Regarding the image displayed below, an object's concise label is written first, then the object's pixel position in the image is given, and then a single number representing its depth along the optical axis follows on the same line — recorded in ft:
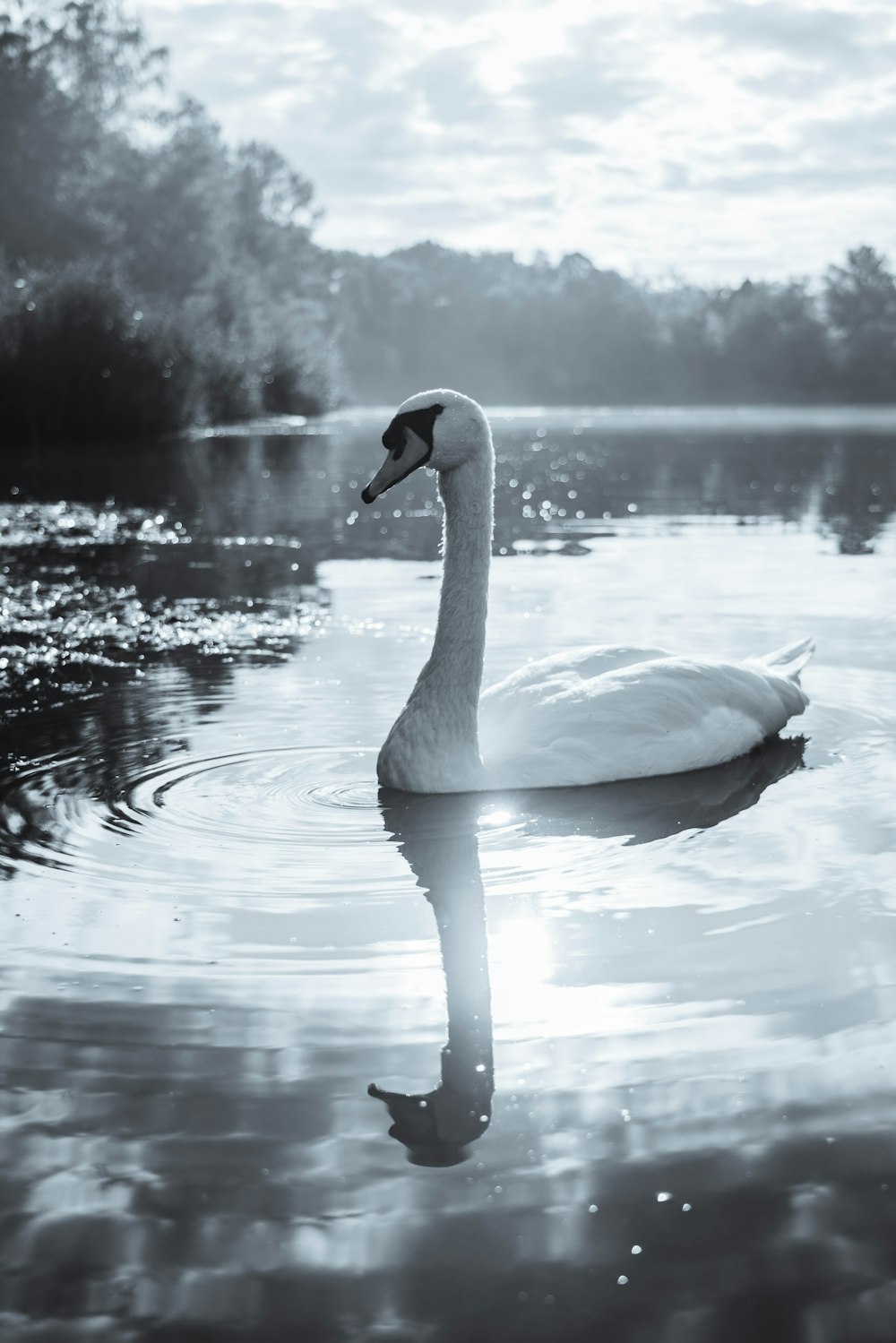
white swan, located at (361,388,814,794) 19.65
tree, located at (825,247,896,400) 342.64
